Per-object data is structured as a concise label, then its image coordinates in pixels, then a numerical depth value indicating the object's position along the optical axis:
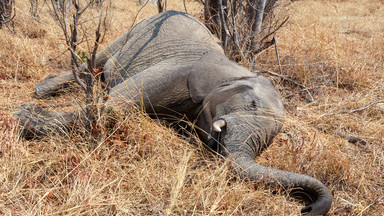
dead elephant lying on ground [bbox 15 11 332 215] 2.55
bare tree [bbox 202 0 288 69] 4.84
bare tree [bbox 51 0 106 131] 2.94
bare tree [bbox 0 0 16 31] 6.00
